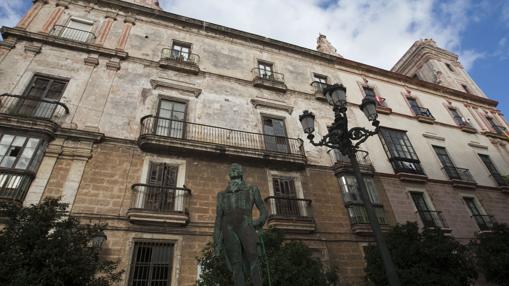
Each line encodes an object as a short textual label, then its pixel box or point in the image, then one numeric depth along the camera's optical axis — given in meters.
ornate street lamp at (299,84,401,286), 5.80
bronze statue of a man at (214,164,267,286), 3.68
